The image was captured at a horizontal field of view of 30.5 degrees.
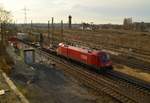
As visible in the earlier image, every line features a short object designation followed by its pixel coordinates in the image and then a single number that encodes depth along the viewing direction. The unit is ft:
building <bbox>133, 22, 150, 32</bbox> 357.94
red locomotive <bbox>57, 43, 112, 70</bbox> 90.99
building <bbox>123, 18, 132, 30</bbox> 547.70
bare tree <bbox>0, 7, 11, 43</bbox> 238.91
